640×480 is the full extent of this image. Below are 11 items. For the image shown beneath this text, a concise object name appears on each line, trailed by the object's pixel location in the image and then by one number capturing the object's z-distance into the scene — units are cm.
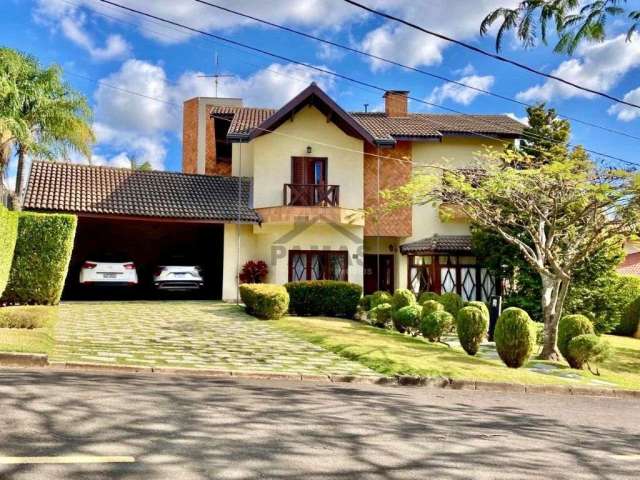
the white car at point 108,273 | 1692
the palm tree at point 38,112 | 2175
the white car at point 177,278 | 1831
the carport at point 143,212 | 1802
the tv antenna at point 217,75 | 2723
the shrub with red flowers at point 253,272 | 1934
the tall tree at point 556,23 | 651
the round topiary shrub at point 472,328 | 1176
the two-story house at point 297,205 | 1917
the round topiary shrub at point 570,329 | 1169
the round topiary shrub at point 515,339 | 1086
